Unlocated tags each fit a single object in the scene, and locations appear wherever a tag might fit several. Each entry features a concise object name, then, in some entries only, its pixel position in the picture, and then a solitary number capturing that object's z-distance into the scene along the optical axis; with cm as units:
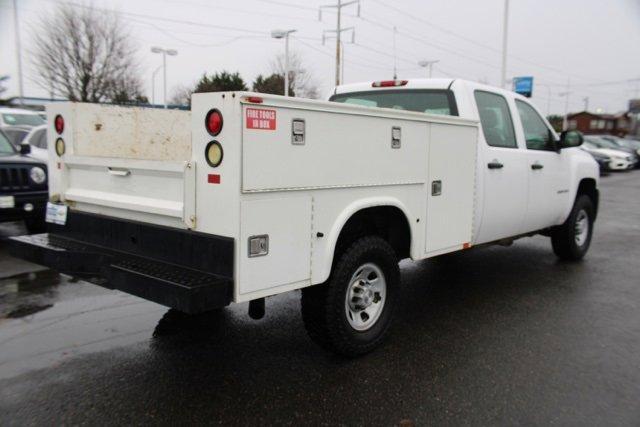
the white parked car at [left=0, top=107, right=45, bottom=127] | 1452
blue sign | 3230
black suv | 700
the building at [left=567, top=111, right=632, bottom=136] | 8138
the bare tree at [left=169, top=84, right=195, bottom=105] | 5209
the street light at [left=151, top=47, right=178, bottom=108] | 3198
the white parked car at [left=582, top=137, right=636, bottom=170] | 2558
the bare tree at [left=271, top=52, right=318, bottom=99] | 4638
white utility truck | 296
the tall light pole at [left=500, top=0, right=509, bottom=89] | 2770
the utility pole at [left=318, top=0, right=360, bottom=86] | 3049
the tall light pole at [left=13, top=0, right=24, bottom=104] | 3179
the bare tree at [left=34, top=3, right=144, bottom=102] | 3134
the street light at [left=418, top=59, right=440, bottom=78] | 3208
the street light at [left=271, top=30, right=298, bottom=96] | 2919
